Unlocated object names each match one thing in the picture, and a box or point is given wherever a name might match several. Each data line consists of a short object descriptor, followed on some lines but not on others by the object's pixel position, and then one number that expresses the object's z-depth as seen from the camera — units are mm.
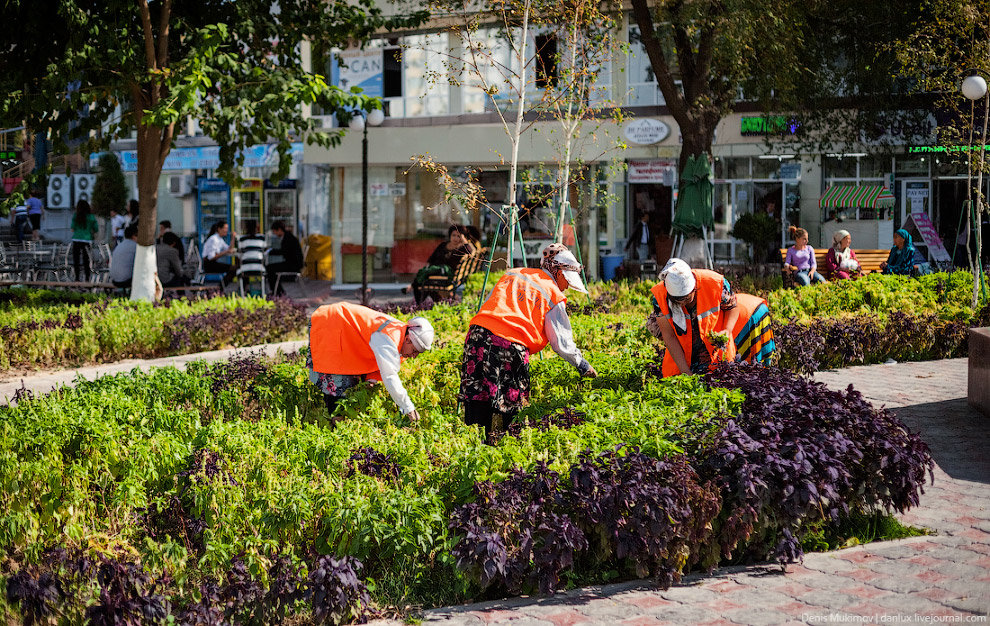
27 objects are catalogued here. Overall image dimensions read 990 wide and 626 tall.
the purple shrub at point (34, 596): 4059
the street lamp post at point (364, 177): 17062
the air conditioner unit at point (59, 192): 37812
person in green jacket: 22594
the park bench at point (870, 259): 20906
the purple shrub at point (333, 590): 4211
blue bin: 23453
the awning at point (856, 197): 23531
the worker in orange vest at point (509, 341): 6453
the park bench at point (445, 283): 15703
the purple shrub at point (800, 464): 4992
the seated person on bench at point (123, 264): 16203
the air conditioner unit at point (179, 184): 32062
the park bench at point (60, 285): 16406
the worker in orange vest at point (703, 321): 6508
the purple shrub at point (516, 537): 4473
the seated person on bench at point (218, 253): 19391
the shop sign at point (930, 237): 22797
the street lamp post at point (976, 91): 12922
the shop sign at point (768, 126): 22016
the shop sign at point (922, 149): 21947
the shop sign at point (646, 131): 24062
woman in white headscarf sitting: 16203
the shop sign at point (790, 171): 23984
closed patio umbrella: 16750
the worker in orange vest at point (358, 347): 6539
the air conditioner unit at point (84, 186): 36969
